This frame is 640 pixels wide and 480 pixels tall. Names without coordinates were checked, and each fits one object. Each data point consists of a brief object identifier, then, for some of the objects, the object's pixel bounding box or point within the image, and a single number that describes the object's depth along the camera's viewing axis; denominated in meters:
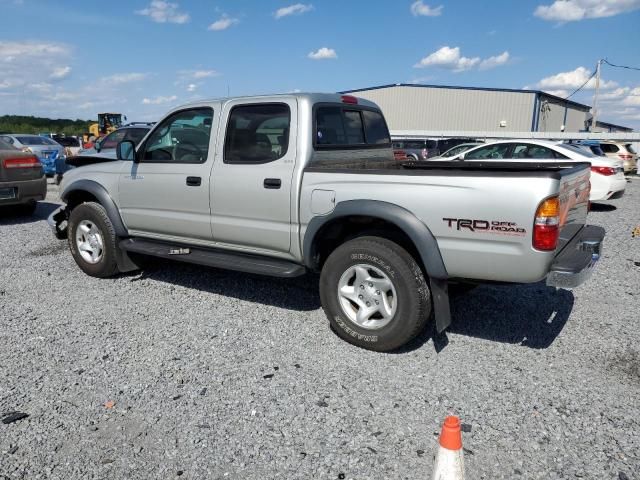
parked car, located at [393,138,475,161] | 21.38
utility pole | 40.86
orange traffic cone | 2.03
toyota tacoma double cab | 3.38
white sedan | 10.77
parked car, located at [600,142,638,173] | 20.28
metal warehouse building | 39.03
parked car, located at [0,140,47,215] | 8.77
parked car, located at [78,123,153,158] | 13.04
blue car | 15.87
